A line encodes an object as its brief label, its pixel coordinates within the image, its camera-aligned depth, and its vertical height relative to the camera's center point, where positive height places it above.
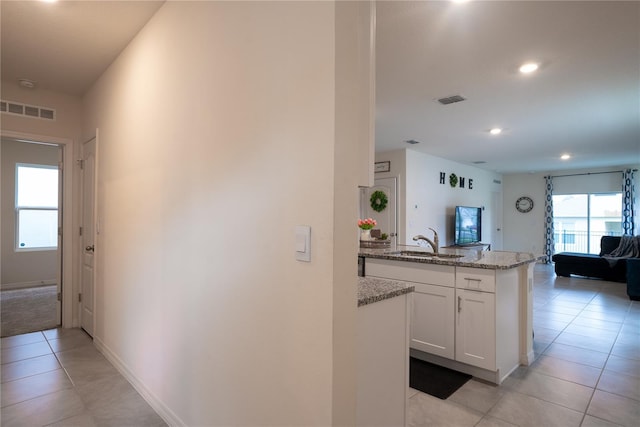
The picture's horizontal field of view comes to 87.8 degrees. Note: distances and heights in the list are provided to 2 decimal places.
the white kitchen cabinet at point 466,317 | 2.50 -0.83
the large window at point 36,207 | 5.63 +0.10
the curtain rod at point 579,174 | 7.98 +1.06
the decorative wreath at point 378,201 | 6.62 +0.26
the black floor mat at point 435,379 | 2.42 -1.29
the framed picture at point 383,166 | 6.59 +0.95
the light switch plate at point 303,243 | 1.10 -0.10
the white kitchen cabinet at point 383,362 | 1.36 -0.65
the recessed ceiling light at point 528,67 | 2.83 +1.28
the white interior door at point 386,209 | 6.46 +0.10
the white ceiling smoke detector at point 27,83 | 3.26 +1.29
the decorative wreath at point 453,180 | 7.61 +0.79
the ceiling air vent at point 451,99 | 3.61 +1.27
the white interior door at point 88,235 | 3.38 -0.24
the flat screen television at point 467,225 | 7.52 -0.26
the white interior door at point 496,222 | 9.68 -0.23
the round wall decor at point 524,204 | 9.51 +0.30
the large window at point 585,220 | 8.38 -0.14
